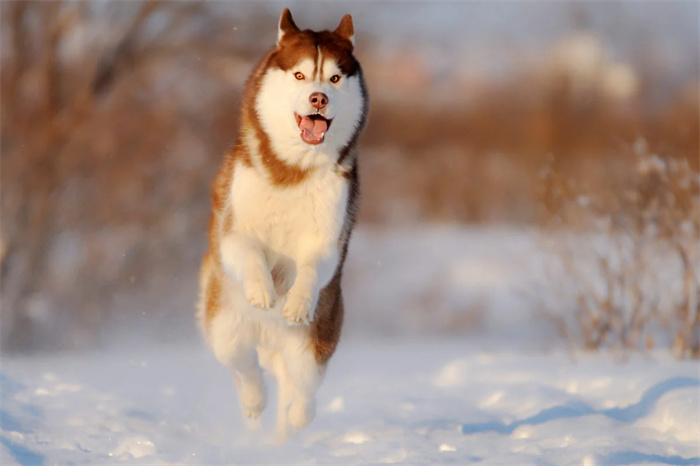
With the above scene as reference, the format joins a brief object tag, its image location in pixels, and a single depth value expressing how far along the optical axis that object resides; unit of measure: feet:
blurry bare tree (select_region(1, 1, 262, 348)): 90.07
